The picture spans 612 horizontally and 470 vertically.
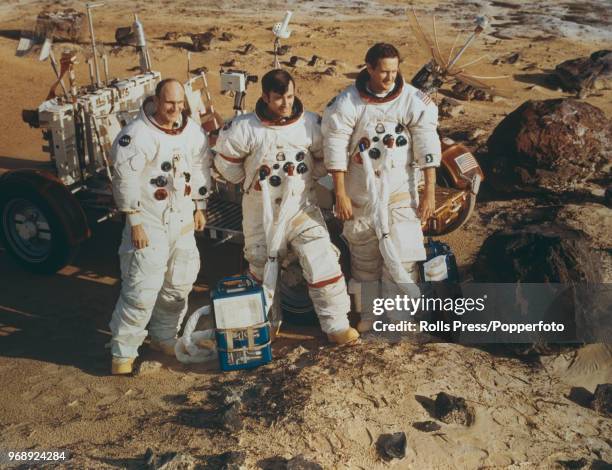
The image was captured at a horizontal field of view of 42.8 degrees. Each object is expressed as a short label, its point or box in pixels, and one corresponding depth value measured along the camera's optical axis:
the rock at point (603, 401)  5.41
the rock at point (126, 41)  14.84
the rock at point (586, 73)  12.82
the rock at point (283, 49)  14.60
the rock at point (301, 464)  4.62
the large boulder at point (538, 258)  5.82
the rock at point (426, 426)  5.13
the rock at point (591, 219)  7.69
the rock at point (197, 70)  13.27
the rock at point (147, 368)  5.83
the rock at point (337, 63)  14.09
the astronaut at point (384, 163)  5.68
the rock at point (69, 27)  15.41
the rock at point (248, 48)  14.70
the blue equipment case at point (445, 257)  6.16
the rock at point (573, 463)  4.86
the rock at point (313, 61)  14.04
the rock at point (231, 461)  4.65
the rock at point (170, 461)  4.61
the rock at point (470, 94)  12.48
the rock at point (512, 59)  14.36
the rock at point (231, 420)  5.05
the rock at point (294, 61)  13.97
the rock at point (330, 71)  13.63
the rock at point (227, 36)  15.56
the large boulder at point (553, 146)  8.46
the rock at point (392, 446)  4.88
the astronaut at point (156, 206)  5.46
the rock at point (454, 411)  5.21
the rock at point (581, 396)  5.51
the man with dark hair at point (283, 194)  5.62
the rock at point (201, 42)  14.95
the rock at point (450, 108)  11.62
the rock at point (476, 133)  10.45
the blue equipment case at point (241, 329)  5.64
